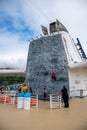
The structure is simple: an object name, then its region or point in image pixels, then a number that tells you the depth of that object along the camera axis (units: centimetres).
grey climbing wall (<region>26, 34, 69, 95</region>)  799
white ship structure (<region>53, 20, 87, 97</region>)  777
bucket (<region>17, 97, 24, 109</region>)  496
